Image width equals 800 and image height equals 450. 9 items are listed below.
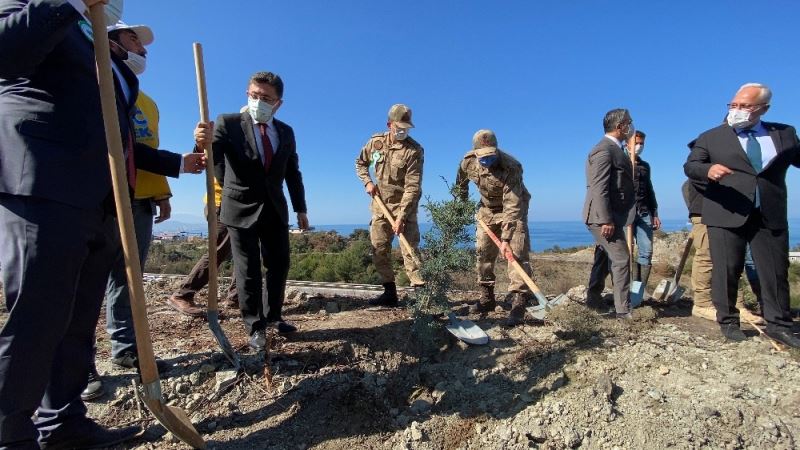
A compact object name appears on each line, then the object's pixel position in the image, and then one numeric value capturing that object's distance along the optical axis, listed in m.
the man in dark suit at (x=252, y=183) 3.29
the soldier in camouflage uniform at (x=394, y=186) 4.62
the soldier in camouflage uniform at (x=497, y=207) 4.50
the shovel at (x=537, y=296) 4.05
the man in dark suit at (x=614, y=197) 4.20
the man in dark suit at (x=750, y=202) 3.58
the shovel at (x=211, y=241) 2.65
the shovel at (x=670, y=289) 5.35
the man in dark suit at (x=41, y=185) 1.66
